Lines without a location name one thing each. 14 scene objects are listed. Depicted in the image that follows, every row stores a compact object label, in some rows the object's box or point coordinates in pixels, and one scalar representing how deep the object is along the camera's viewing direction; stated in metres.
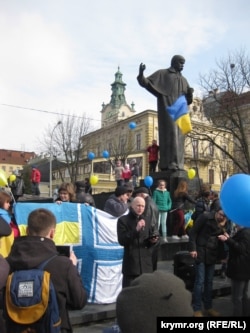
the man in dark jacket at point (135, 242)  5.08
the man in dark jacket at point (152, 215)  5.34
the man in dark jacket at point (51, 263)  2.88
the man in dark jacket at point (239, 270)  5.43
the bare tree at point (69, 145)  44.69
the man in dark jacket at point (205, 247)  5.86
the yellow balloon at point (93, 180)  14.84
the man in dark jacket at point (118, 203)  6.56
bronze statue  11.29
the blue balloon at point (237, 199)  4.08
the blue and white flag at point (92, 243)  6.27
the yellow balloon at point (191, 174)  12.41
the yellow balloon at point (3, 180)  6.76
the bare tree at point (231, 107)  29.30
